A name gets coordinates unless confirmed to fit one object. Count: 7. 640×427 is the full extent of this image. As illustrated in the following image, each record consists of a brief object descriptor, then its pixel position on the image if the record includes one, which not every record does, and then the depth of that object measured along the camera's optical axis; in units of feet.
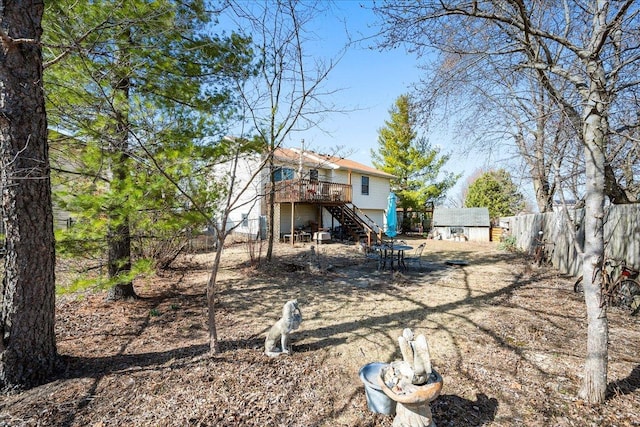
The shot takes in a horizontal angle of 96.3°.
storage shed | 65.36
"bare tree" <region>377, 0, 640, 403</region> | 8.82
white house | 49.89
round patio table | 28.55
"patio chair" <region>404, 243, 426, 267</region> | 30.91
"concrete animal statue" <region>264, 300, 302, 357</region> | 11.57
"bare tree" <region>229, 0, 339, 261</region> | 11.81
